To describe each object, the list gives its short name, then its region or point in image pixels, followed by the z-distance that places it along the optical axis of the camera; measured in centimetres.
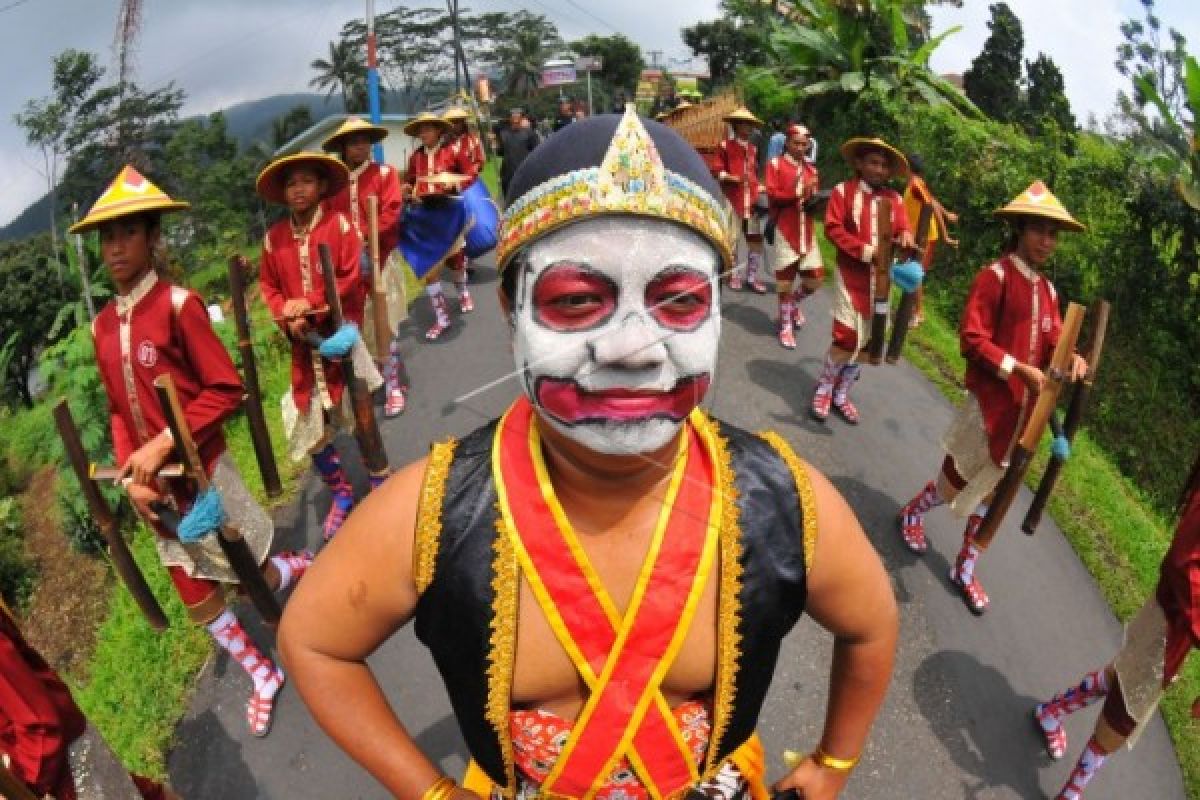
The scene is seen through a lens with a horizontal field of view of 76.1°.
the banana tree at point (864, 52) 1173
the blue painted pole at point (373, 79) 1120
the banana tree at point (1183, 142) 594
